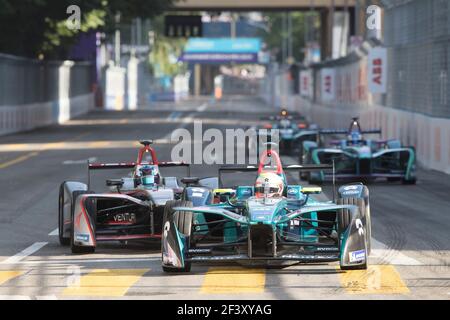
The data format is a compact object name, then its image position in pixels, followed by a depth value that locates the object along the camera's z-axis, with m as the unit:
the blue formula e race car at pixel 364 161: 26.95
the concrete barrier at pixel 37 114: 55.32
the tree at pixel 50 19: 56.56
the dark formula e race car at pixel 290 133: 36.75
